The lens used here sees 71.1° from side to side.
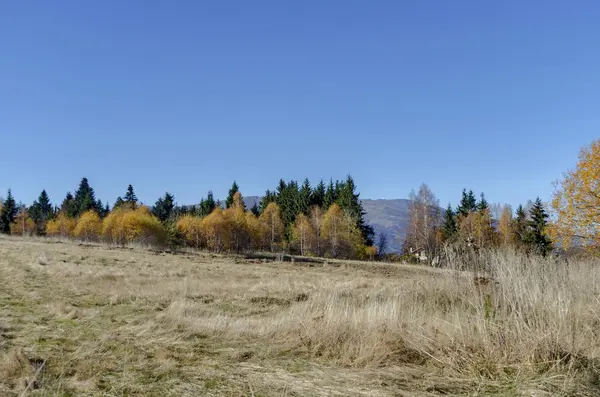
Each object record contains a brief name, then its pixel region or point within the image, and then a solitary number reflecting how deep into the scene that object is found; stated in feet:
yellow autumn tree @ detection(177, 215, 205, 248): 236.63
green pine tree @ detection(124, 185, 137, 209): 310.65
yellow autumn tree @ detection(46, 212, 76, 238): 248.42
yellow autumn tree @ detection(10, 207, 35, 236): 253.47
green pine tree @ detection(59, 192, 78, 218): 287.69
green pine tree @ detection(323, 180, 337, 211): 265.05
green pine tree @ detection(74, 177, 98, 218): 286.68
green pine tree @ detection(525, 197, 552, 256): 165.61
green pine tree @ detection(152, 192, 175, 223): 298.97
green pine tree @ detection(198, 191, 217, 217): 296.51
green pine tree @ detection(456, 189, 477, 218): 251.60
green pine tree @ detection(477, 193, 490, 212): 250.94
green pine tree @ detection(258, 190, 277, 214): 294.66
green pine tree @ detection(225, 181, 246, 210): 303.54
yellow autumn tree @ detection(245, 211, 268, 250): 232.94
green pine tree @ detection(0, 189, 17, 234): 264.72
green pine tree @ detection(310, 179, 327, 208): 276.00
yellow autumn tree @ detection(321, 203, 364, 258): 220.02
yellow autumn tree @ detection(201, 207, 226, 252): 219.41
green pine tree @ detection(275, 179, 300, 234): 270.67
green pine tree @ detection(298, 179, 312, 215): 267.18
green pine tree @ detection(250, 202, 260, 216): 307.37
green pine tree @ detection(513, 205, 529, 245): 174.70
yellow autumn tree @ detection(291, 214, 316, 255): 231.30
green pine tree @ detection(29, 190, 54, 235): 279.12
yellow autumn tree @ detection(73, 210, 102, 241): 230.68
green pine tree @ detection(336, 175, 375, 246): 237.45
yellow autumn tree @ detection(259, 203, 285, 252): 248.32
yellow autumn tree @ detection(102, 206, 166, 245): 207.41
